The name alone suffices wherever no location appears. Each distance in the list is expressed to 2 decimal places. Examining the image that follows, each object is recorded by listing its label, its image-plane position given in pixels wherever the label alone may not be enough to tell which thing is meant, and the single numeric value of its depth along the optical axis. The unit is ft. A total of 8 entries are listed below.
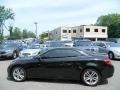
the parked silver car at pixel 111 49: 28.02
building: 122.35
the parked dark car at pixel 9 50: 29.64
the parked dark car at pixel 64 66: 13.77
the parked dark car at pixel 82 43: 32.12
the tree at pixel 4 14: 132.61
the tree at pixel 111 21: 117.86
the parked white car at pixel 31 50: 27.67
